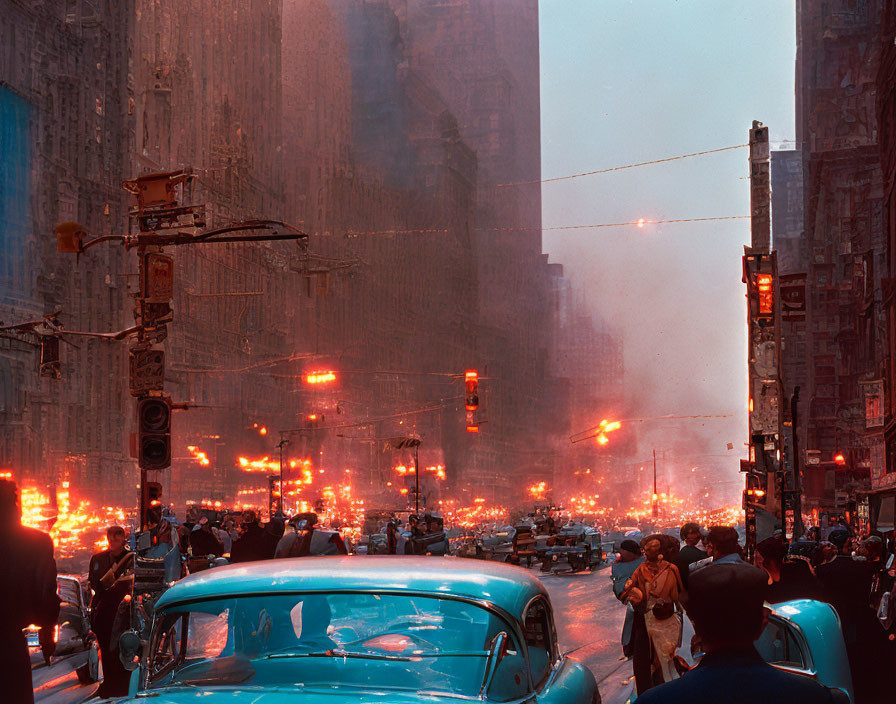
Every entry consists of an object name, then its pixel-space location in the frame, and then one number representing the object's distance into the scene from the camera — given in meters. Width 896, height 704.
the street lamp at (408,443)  48.52
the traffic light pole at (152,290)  16.77
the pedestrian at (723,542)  9.05
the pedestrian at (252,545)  17.88
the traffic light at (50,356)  28.06
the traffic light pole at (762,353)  28.88
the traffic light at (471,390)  36.49
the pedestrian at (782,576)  8.52
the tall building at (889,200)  45.50
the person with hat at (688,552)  12.73
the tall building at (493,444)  175.88
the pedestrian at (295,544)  16.03
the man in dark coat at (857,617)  10.74
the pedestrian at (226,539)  30.21
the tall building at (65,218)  58.59
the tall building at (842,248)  71.00
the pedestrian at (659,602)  10.63
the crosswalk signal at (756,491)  28.30
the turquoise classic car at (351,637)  5.25
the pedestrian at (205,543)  24.31
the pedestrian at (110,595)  10.32
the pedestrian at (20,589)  6.45
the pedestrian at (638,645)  11.10
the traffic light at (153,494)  17.06
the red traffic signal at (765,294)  28.92
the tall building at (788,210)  144.12
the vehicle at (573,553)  38.22
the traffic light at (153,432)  16.62
